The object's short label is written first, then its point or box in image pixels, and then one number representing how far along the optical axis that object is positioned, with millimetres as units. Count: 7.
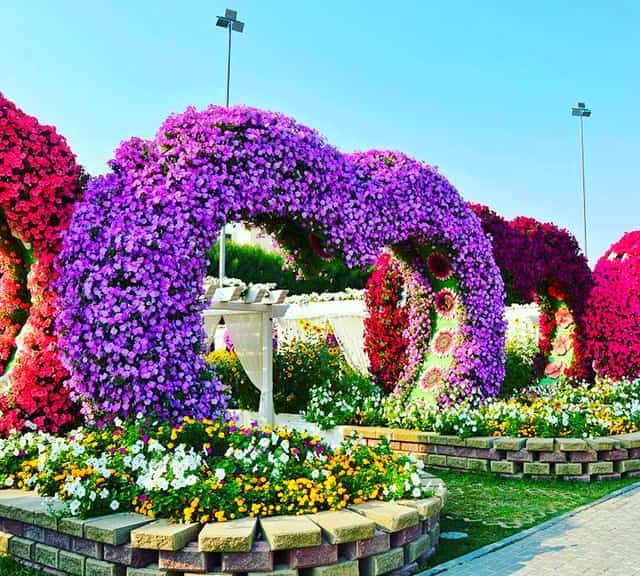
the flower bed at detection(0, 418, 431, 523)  4000
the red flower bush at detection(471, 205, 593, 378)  10367
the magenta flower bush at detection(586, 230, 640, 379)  11336
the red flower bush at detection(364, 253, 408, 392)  10945
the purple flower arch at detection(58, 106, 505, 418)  5297
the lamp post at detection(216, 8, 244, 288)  18031
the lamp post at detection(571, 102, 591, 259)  26281
